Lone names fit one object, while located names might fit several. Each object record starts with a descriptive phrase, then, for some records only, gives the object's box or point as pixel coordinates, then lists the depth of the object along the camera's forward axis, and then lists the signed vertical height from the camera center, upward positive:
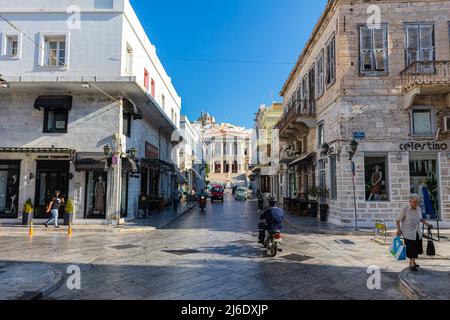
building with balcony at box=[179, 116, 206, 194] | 39.19 +4.57
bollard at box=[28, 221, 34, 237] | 11.94 -1.68
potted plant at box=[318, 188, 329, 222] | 16.12 -0.97
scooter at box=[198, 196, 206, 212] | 23.64 -1.00
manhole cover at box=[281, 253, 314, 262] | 7.96 -1.77
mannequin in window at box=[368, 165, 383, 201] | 14.25 +0.18
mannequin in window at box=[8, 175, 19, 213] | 15.44 -0.14
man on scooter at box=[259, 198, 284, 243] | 8.52 -0.81
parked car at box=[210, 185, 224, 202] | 36.41 -0.73
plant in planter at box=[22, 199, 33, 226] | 14.00 -1.12
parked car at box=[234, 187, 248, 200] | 39.12 -0.78
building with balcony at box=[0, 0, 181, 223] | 15.12 +3.86
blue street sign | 14.30 +2.32
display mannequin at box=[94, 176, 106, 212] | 15.34 -0.37
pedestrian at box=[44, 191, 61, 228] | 13.47 -0.89
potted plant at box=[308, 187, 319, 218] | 17.49 -1.01
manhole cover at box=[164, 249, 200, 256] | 8.58 -1.75
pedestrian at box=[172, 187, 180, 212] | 21.48 -0.91
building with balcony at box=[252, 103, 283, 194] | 40.56 +6.30
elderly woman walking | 6.35 -0.78
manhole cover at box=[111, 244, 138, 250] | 9.47 -1.79
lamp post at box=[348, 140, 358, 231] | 13.26 +1.48
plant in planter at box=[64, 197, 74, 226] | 13.69 -0.89
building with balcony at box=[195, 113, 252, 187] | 82.31 +9.24
